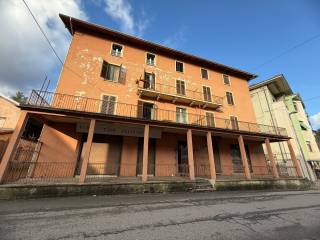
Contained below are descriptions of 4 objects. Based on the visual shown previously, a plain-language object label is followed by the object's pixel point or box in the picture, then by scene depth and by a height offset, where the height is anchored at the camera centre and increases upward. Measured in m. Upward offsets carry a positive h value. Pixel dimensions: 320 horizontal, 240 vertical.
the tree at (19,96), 28.78 +14.24
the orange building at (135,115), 10.35 +5.19
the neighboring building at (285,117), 19.23 +8.13
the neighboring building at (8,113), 14.73 +5.85
